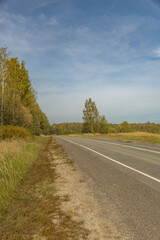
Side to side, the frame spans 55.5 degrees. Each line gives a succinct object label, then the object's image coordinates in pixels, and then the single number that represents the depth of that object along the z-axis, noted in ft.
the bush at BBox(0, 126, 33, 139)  47.56
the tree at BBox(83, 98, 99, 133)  185.88
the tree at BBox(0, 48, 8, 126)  51.54
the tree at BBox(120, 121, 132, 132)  272.72
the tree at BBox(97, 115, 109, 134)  196.20
